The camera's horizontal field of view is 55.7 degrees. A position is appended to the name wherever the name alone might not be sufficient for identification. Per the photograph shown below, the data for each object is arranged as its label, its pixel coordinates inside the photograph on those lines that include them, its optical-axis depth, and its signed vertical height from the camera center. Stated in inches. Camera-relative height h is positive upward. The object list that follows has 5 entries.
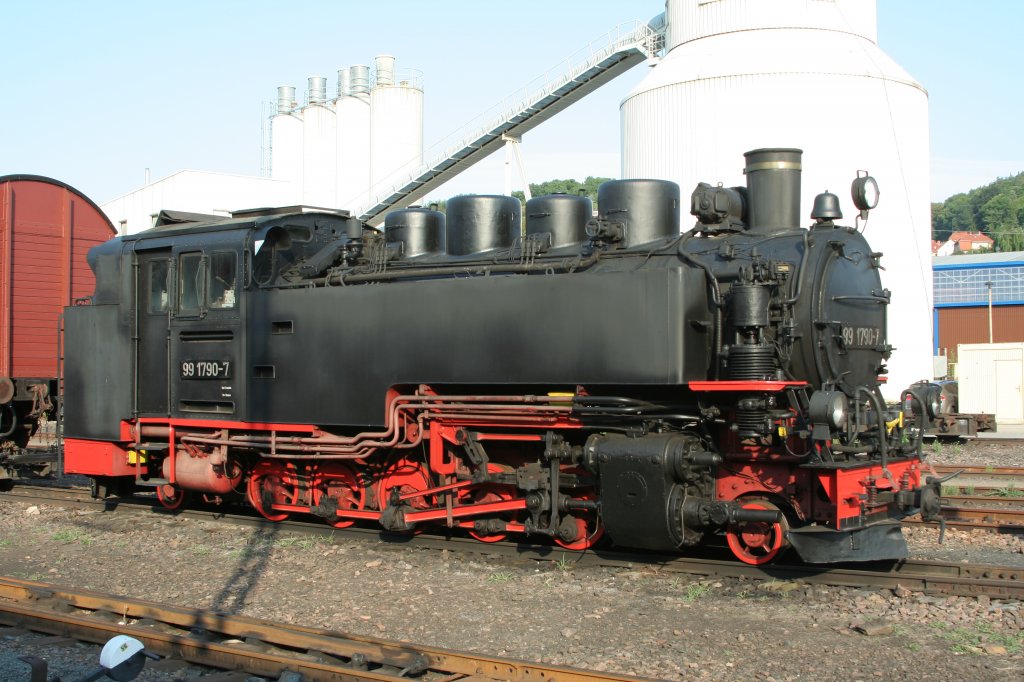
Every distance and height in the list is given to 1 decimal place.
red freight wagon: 513.0 +52.5
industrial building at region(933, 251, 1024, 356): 1604.3 +125.3
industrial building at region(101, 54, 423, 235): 1523.1 +422.9
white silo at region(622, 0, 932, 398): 919.7 +251.8
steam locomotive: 284.4 +1.3
